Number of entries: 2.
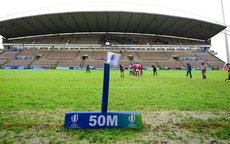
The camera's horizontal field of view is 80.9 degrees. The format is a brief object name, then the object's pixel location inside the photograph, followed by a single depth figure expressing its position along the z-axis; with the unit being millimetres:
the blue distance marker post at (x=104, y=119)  2646
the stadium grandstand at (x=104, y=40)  46750
